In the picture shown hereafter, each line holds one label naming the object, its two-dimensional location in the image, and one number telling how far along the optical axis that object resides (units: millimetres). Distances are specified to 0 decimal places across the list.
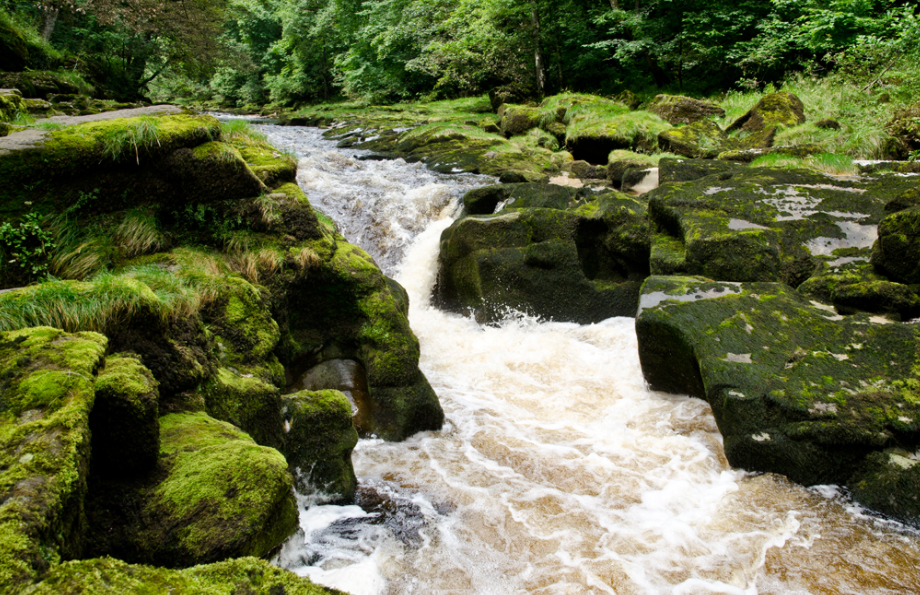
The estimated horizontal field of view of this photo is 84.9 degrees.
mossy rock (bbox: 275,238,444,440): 5297
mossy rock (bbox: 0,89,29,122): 5376
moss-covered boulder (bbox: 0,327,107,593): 1509
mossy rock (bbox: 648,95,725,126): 16344
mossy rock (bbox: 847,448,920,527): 3793
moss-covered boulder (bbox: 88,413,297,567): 2135
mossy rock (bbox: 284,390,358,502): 3910
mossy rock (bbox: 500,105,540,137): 19547
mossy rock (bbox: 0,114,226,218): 4180
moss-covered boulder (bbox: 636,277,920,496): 4195
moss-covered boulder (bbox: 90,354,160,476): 2273
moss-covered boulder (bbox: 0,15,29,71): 15742
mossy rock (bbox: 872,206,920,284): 5430
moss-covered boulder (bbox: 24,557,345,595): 1468
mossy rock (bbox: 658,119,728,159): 13352
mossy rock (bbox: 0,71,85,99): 13938
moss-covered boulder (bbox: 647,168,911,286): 6562
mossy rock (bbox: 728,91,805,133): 12641
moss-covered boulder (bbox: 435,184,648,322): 8492
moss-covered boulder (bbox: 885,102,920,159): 9664
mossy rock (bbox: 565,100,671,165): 15172
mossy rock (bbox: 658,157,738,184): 9086
